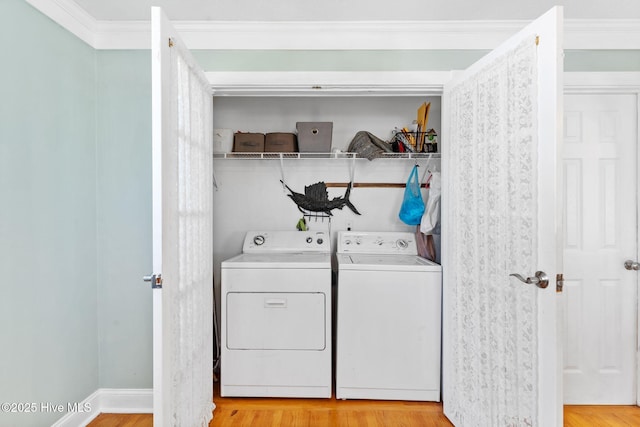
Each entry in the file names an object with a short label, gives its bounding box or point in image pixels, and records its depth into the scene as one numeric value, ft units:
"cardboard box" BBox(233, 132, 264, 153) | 9.25
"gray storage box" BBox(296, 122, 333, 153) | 9.06
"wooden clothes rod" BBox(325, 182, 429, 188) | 9.87
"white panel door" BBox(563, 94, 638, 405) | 7.97
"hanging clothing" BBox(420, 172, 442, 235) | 8.75
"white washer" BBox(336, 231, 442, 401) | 7.89
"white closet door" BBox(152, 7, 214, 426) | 4.74
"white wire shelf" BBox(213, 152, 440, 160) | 9.11
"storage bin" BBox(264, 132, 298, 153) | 9.21
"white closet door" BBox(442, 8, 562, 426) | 4.64
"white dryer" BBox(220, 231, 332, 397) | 7.93
